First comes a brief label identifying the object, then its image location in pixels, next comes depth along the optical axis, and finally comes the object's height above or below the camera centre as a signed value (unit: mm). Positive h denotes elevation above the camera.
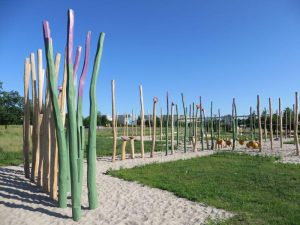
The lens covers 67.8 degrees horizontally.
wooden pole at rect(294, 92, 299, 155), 9295 -300
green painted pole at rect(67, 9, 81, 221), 3692 +40
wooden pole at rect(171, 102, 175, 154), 10096 -348
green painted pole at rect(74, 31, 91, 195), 3929 +256
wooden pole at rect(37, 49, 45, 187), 5172 +204
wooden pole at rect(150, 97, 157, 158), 9128 -61
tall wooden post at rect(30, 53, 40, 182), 5482 -225
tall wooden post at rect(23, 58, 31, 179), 5839 -54
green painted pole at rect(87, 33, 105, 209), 3927 -312
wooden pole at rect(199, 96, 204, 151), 11346 -127
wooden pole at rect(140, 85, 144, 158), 8835 +703
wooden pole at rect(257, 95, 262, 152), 10075 -279
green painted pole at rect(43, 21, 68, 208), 3855 -16
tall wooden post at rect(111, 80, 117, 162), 7952 +289
